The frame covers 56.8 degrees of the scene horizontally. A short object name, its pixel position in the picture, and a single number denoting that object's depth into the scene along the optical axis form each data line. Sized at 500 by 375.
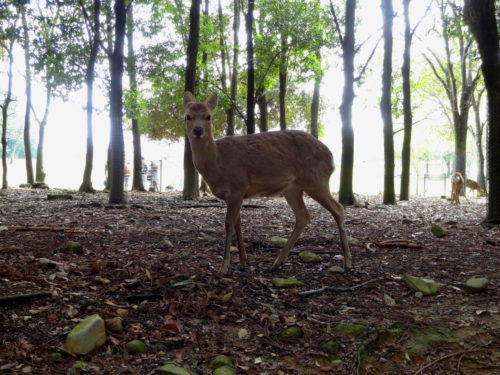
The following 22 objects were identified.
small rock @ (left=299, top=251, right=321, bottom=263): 5.34
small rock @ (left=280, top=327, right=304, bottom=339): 3.36
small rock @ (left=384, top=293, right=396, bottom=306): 3.95
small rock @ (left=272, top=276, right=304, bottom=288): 4.34
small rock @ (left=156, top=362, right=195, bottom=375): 2.78
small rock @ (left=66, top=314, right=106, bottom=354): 2.97
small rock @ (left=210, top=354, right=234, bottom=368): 2.93
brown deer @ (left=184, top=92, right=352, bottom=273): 4.86
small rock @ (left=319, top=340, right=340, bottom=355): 3.17
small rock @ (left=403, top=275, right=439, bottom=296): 4.14
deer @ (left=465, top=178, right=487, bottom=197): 21.31
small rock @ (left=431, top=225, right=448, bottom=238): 6.88
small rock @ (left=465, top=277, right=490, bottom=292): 4.10
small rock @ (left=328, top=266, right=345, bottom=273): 4.89
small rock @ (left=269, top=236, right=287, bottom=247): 6.14
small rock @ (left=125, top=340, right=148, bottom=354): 3.04
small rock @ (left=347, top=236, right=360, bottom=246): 6.27
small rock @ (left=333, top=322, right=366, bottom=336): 3.41
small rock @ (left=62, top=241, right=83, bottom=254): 5.30
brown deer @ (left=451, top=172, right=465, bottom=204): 16.23
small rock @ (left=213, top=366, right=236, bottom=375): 2.81
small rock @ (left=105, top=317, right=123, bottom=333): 3.25
